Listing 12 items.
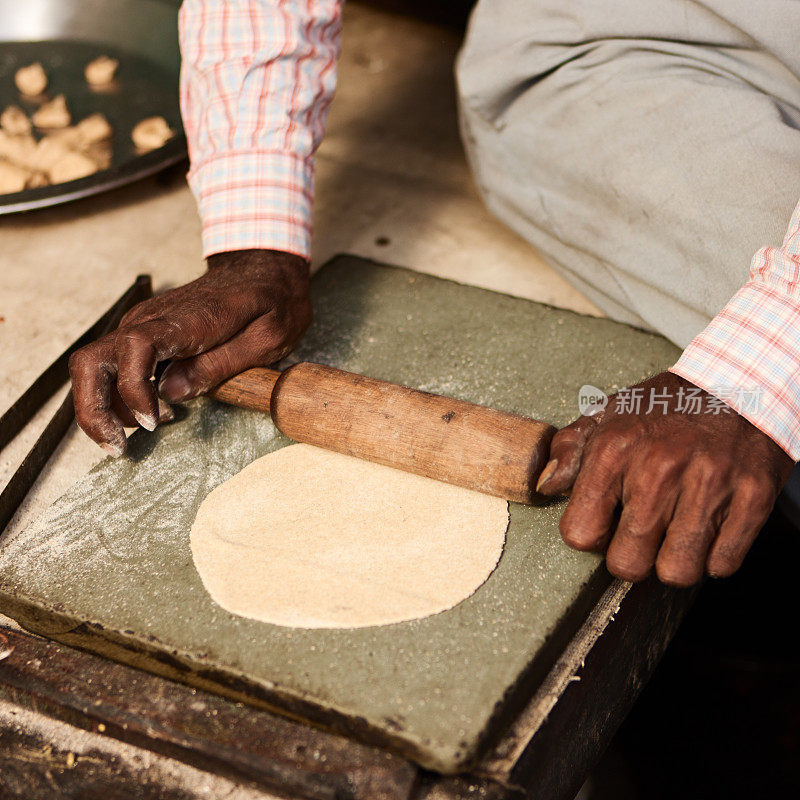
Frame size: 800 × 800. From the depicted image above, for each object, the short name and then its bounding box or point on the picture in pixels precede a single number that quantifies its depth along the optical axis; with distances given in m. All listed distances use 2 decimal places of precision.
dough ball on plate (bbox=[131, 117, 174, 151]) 2.59
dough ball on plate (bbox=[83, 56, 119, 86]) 2.88
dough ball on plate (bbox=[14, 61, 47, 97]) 2.80
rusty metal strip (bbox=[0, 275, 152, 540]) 1.59
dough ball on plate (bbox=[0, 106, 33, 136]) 2.63
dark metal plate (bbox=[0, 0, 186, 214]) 2.80
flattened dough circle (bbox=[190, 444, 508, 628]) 1.27
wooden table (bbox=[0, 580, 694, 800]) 1.13
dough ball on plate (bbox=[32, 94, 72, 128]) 2.69
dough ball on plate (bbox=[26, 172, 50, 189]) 2.41
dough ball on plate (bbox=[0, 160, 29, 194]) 2.37
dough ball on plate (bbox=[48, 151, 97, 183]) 2.41
